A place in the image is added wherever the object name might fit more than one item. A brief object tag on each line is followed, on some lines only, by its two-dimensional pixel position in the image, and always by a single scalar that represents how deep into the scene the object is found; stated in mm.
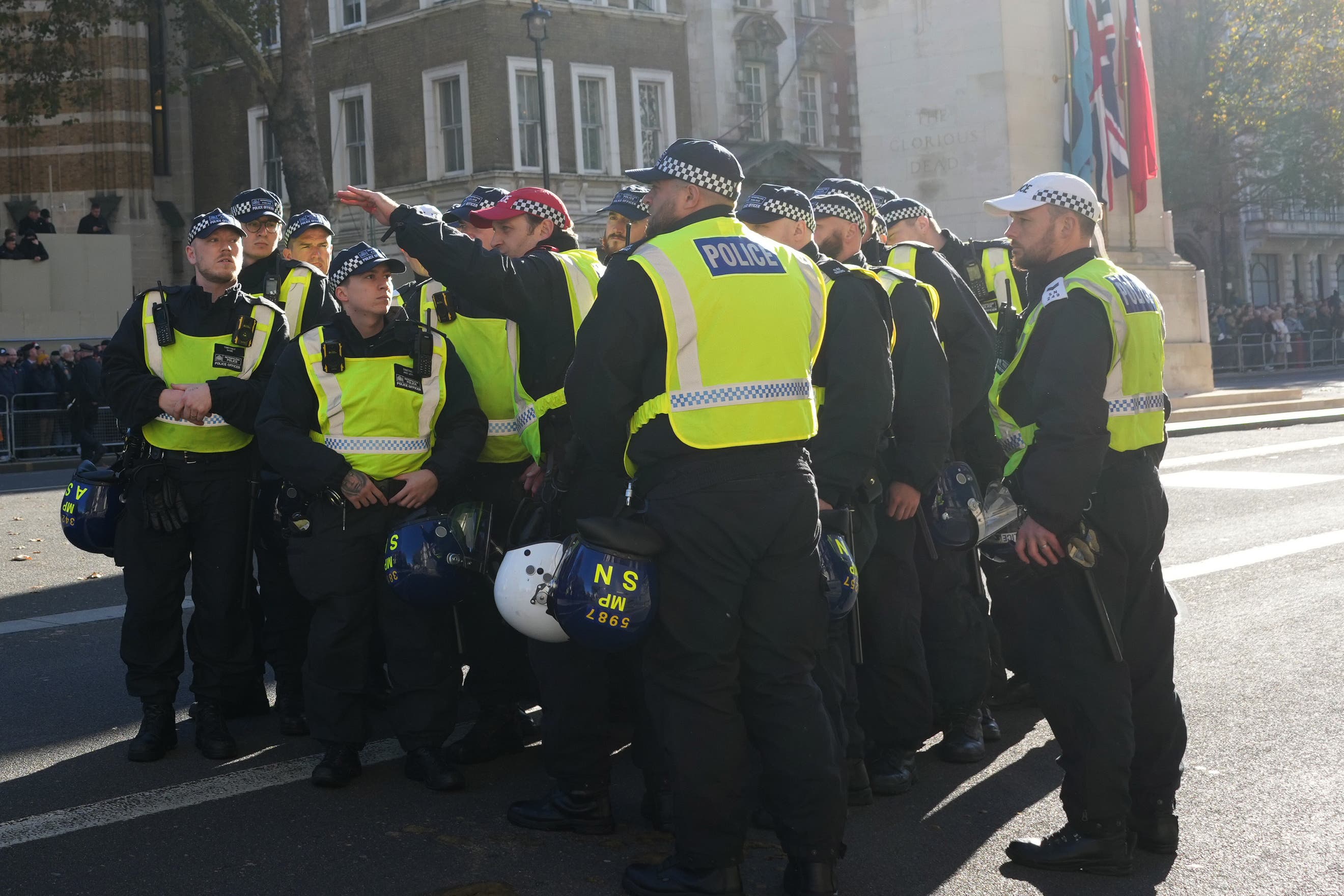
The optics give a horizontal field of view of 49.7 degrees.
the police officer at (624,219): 6707
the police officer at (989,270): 9062
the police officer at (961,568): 5691
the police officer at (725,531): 4125
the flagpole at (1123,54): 20656
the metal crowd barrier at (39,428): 22047
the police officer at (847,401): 4781
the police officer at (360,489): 5383
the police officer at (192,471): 5789
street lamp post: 27406
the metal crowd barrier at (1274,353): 36938
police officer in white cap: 4434
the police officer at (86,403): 21500
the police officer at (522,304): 4977
